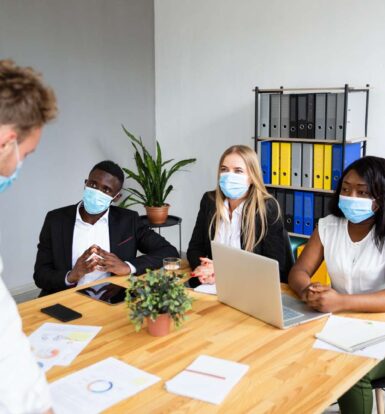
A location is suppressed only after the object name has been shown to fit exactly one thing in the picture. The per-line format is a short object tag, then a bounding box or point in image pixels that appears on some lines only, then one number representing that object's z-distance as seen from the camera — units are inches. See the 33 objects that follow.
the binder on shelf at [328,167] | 147.5
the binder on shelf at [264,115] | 157.6
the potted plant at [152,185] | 173.6
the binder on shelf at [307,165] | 151.1
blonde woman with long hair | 101.4
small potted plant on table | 67.5
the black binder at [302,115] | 149.5
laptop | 70.6
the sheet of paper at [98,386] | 52.8
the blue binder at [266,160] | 159.0
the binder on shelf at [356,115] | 146.8
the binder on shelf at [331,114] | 143.7
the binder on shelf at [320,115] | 145.6
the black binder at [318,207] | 151.9
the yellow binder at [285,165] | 155.2
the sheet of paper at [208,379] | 55.1
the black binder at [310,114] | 147.6
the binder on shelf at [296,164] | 152.6
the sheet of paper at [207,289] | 85.2
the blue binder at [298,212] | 155.7
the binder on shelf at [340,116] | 142.0
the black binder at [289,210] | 157.8
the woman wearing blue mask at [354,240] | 84.5
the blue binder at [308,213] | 153.6
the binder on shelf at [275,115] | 154.7
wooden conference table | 53.6
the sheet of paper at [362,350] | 64.0
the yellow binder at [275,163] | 157.4
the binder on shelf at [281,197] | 159.0
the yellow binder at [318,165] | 149.2
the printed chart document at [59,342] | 62.7
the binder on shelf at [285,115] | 152.9
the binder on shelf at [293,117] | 151.1
